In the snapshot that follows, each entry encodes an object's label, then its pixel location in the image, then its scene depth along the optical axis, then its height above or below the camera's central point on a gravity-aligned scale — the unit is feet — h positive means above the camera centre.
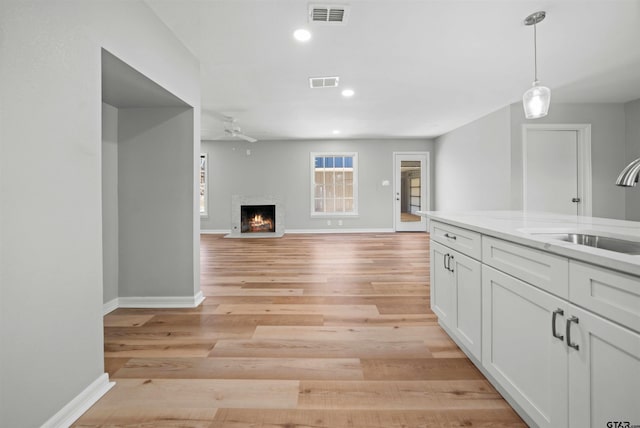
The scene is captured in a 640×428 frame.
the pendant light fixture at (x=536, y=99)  7.47 +2.67
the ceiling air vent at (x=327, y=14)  7.42 +4.83
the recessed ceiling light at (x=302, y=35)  8.52 +4.89
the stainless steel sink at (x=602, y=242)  4.45 -0.49
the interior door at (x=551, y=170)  16.38 +2.11
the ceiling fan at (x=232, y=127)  18.66 +5.51
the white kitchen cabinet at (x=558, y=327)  2.91 -1.36
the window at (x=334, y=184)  26.58 +2.32
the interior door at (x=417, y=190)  26.53 +1.83
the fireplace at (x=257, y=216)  25.13 -0.38
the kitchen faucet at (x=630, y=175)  3.99 +0.44
